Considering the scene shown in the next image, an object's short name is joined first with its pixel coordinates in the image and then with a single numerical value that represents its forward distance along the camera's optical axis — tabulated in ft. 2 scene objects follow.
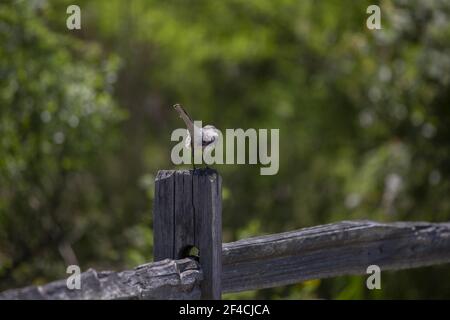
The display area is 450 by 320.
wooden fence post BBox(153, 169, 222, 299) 23.40
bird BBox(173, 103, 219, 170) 24.53
